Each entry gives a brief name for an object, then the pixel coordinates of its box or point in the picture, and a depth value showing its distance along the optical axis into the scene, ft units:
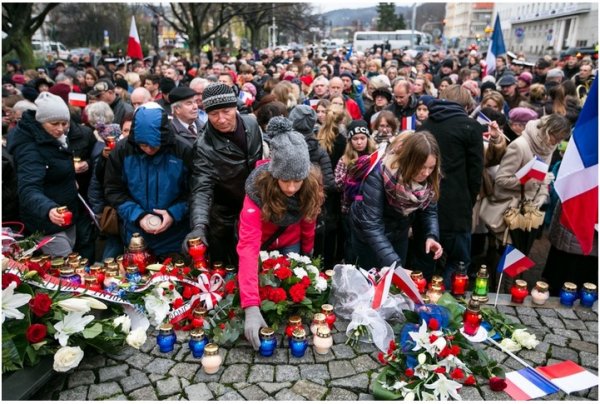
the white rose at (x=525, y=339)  9.05
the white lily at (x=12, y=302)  7.46
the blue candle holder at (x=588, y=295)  10.74
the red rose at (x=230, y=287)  9.52
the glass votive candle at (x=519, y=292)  10.75
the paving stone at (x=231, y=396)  7.55
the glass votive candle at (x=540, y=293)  10.74
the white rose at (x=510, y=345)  8.94
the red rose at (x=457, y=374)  7.71
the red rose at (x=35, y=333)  7.59
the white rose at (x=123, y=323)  8.57
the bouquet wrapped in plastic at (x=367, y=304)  8.92
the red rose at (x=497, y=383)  7.72
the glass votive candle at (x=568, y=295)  10.82
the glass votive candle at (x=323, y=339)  8.57
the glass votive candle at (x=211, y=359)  7.98
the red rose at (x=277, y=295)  9.00
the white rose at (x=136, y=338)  8.31
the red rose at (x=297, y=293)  9.09
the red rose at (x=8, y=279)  7.80
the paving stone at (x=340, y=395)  7.64
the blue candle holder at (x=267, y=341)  8.36
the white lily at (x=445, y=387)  7.57
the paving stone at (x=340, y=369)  8.18
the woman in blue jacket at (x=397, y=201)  10.25
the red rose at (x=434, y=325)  8.46
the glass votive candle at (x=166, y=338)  8.55
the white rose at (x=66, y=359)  7.48
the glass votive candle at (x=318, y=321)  8.72
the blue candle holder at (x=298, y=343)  8.46
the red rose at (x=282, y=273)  9.30
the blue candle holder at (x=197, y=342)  8.40
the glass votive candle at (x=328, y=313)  9.08
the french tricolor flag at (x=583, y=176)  10.08
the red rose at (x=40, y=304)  7.80
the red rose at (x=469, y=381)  7.89
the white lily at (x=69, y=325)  7.83
